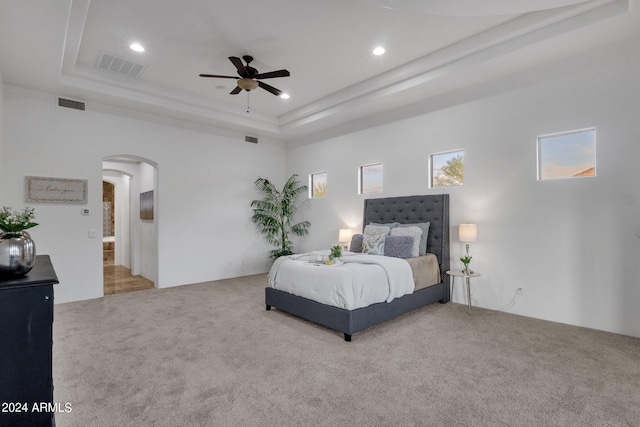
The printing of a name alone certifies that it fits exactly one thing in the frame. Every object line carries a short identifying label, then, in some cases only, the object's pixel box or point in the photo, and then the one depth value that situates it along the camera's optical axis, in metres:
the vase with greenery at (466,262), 4.26
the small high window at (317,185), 6.95
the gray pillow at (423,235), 4.76
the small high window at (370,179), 5.90
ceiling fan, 3.85
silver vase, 1.64
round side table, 4.16
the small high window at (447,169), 4.79
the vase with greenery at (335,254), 4.03
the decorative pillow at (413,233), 4.61
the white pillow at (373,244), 4.76
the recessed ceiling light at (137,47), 3.89
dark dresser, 1.54
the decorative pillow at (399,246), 4.54
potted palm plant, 7.14
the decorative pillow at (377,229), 5.08
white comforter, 3.38
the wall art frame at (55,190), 4.60
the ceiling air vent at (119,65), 4.23
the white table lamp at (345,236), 5.98
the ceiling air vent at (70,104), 4.85
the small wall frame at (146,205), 6.48
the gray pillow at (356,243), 5.27
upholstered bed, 3.38
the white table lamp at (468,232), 4.23
